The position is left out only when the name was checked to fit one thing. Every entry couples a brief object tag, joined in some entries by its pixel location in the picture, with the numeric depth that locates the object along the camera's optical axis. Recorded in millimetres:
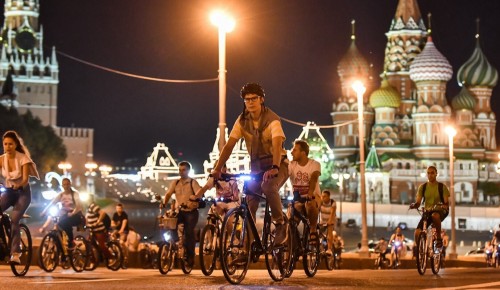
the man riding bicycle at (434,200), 14477
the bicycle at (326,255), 17109
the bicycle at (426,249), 13984
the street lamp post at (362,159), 31406
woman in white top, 12732
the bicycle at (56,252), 15062
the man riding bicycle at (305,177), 13859
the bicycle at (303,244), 12078
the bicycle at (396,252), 24081
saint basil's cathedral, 113000
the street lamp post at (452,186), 42281
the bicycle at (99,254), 17781
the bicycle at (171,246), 14695
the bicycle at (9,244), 12648
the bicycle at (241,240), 10625
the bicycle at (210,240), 12812
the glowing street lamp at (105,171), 120306
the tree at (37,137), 87625
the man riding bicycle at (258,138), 11043
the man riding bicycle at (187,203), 14812
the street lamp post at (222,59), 21938
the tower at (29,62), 141000
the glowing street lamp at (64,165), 80931
